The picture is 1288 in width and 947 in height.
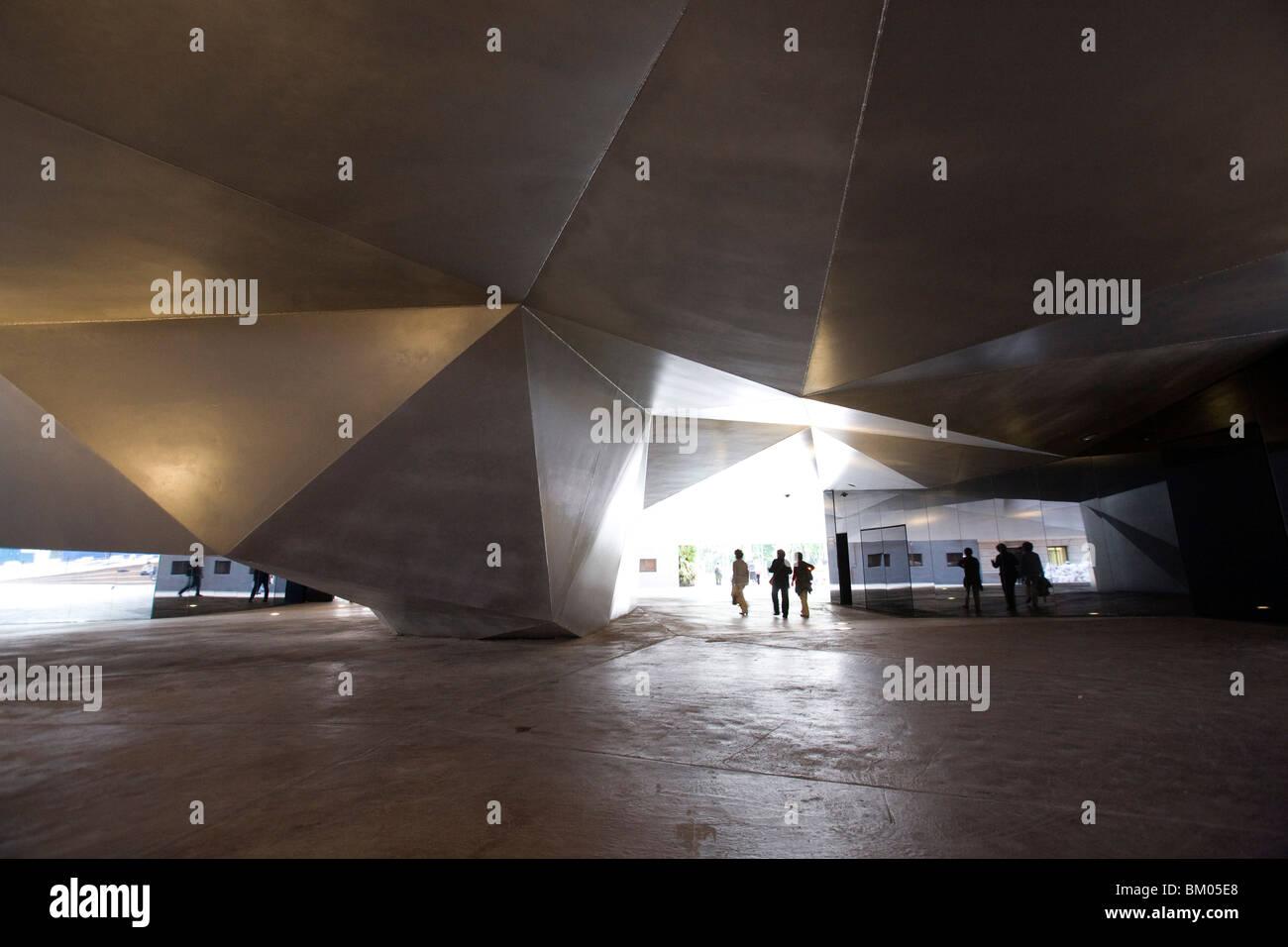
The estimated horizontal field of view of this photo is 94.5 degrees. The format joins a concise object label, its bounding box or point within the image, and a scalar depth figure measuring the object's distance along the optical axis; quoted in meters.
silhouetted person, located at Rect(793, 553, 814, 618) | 19.25
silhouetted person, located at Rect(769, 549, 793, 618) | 18.95
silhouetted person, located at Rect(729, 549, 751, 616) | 19.81
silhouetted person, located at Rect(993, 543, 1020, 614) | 17.94
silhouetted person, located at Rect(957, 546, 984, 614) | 19.09
